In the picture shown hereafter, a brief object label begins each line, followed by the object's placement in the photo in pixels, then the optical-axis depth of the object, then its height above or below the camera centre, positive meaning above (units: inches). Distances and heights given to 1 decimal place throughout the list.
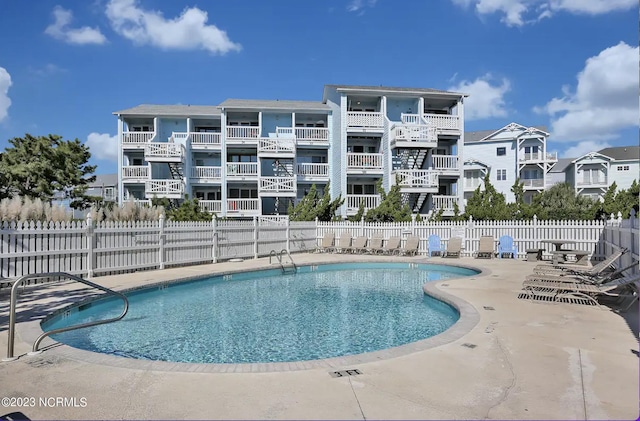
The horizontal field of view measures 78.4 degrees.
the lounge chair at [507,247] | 694.4 -59.2
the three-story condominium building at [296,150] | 1081.4 +185.1
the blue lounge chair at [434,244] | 735.1 -57.4
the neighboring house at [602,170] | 1609.3 +180.9
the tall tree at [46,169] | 815.1 +99.3
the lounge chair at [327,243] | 824.3 -62.3
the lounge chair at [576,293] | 310.7 -66.8
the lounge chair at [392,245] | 762.2 -61.4
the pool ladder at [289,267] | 602.0 -83.7
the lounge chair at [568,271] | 356.3 -57.7
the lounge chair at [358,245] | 783.1 -63.7
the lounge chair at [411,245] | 741.3 -60.8
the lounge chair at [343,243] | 799.8 -61.1
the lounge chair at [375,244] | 777.6 -61.9
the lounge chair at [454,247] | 701.9 -60.0
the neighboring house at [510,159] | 1534.2 +218.4
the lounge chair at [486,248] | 680.4 -59.7
